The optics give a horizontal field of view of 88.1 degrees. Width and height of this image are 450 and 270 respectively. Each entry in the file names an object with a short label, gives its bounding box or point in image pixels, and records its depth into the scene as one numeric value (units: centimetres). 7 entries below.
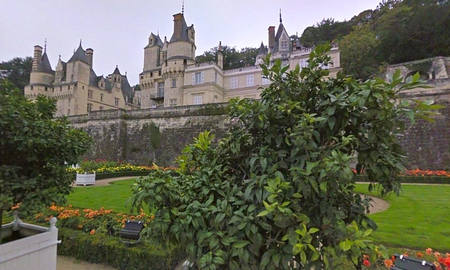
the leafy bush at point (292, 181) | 144
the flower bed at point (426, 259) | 263
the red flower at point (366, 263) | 270
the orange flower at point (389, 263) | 264
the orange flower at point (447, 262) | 252
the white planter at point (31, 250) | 243
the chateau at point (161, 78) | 2397
